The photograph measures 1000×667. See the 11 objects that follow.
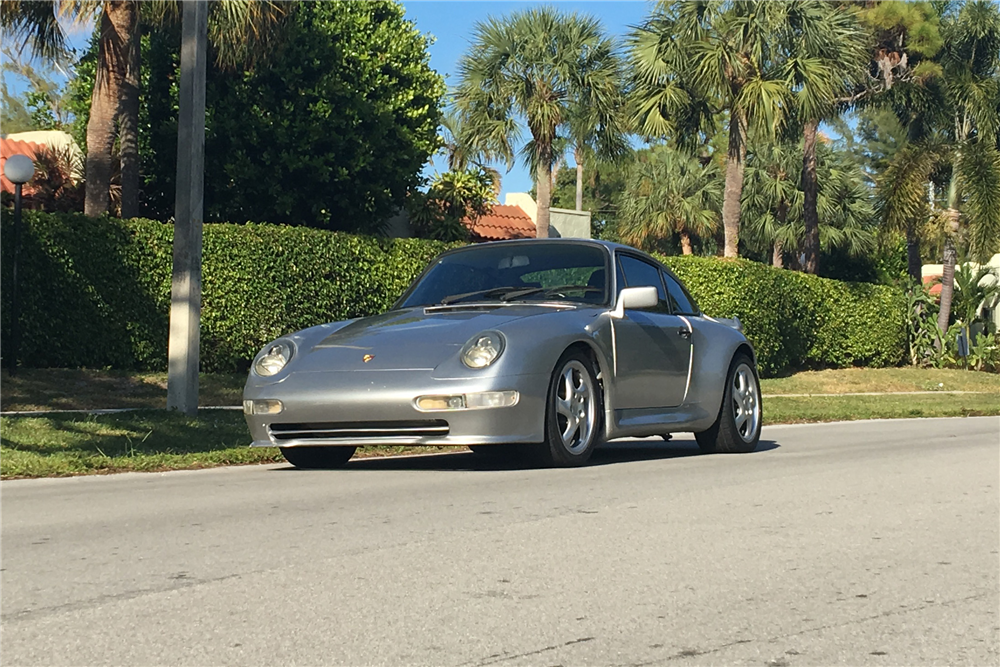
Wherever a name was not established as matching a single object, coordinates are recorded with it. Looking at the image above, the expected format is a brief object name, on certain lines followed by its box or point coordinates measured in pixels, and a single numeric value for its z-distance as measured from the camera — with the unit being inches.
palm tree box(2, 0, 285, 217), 789.2
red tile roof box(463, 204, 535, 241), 1446.9
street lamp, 679.7
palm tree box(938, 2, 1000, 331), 1317.7
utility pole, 540.7
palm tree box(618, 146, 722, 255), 1929.1
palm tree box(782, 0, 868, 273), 1136.8
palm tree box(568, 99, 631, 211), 1178.6
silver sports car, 331.9
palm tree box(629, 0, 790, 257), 1131.9
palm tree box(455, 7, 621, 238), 1164.5
